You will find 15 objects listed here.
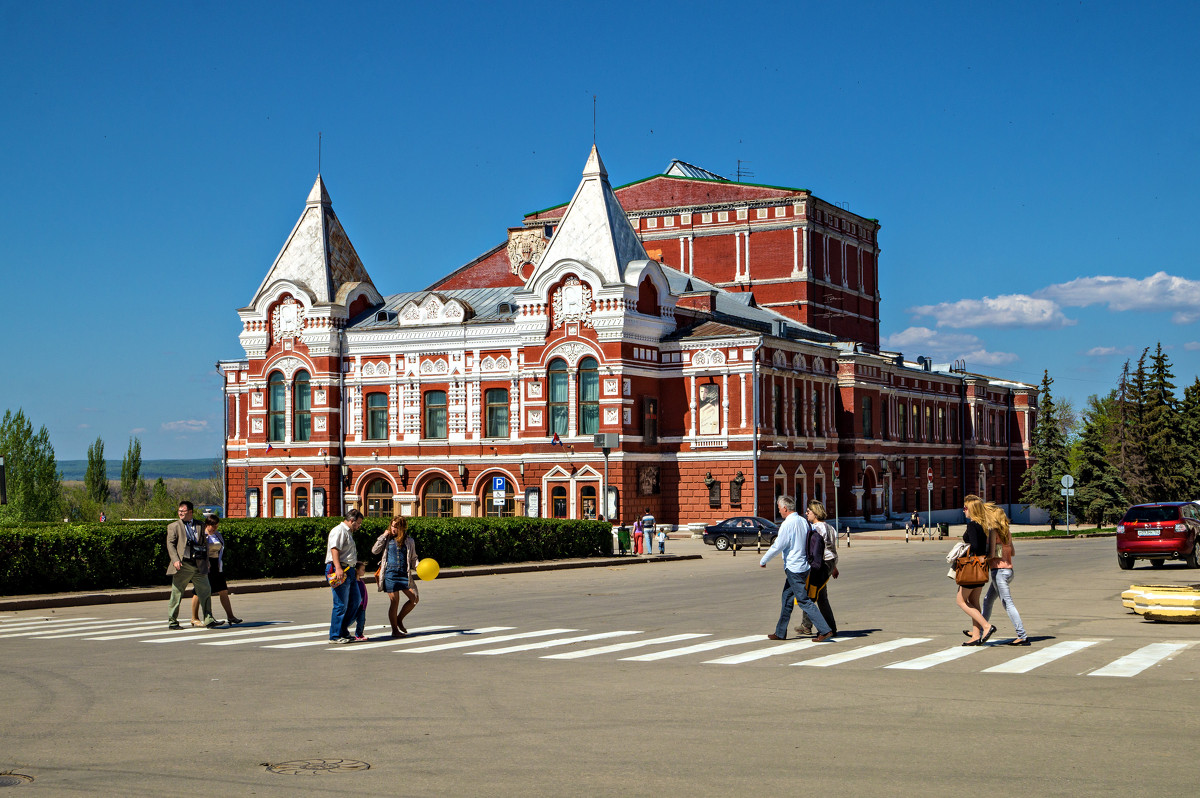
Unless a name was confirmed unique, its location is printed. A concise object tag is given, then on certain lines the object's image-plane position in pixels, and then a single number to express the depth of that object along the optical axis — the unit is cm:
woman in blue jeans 1609
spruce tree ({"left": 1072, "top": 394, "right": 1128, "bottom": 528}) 7431
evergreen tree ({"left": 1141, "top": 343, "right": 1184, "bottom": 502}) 8162
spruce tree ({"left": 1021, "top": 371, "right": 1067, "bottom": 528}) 7538
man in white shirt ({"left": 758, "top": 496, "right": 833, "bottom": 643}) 1658
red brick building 5706
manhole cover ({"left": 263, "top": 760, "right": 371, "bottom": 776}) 920
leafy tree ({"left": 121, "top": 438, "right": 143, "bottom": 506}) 10444
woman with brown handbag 1612
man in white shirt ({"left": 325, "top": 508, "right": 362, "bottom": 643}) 1730
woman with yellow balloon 1784
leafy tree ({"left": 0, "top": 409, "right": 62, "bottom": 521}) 8838
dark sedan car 4922
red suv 3042
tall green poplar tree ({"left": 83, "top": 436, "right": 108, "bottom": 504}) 10362
